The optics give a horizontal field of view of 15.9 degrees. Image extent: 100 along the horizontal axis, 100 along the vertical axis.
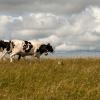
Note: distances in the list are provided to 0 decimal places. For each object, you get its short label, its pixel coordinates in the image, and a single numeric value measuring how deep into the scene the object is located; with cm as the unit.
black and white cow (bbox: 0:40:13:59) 2564
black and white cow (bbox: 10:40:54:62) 2598
